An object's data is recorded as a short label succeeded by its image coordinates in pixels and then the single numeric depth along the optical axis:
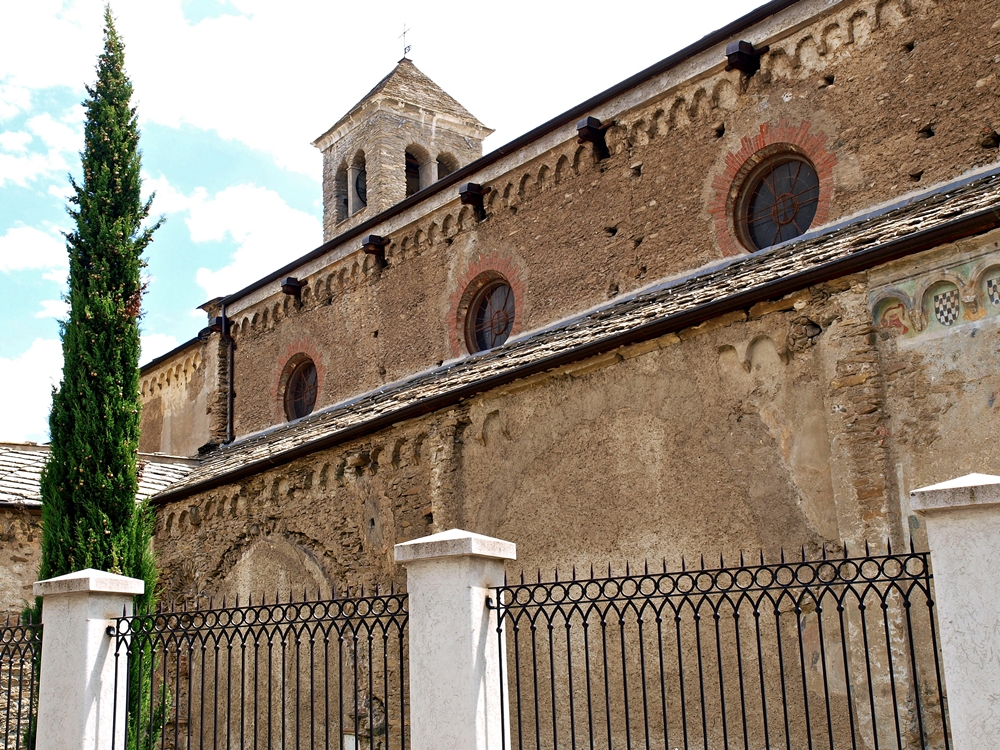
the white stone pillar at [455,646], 5.87
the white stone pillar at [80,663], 7.23
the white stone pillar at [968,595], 4.71
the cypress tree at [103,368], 11.22
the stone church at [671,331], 8.32
